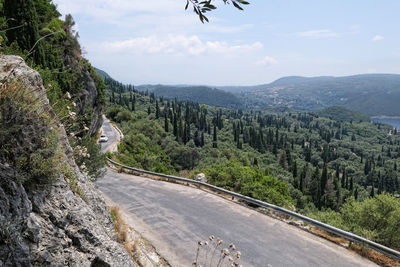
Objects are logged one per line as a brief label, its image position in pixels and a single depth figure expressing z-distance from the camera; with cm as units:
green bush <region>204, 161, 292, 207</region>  1166
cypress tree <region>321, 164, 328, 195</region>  7019
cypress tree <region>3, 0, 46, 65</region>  1337
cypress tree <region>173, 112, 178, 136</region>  7701
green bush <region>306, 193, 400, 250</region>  879
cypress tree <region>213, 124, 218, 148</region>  8974
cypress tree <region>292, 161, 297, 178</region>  8212
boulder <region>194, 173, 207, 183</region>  1465
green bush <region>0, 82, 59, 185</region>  278
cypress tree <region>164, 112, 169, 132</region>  7568
